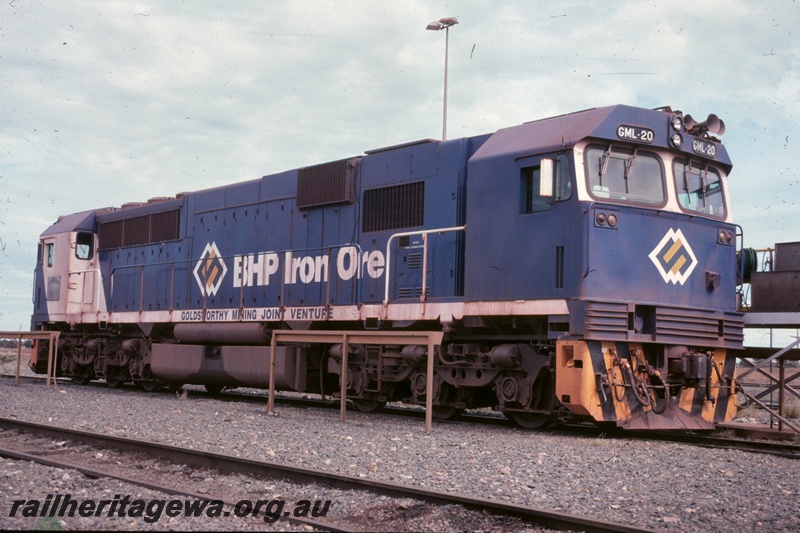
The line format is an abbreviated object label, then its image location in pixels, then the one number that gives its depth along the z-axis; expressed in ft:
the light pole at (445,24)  65.60
